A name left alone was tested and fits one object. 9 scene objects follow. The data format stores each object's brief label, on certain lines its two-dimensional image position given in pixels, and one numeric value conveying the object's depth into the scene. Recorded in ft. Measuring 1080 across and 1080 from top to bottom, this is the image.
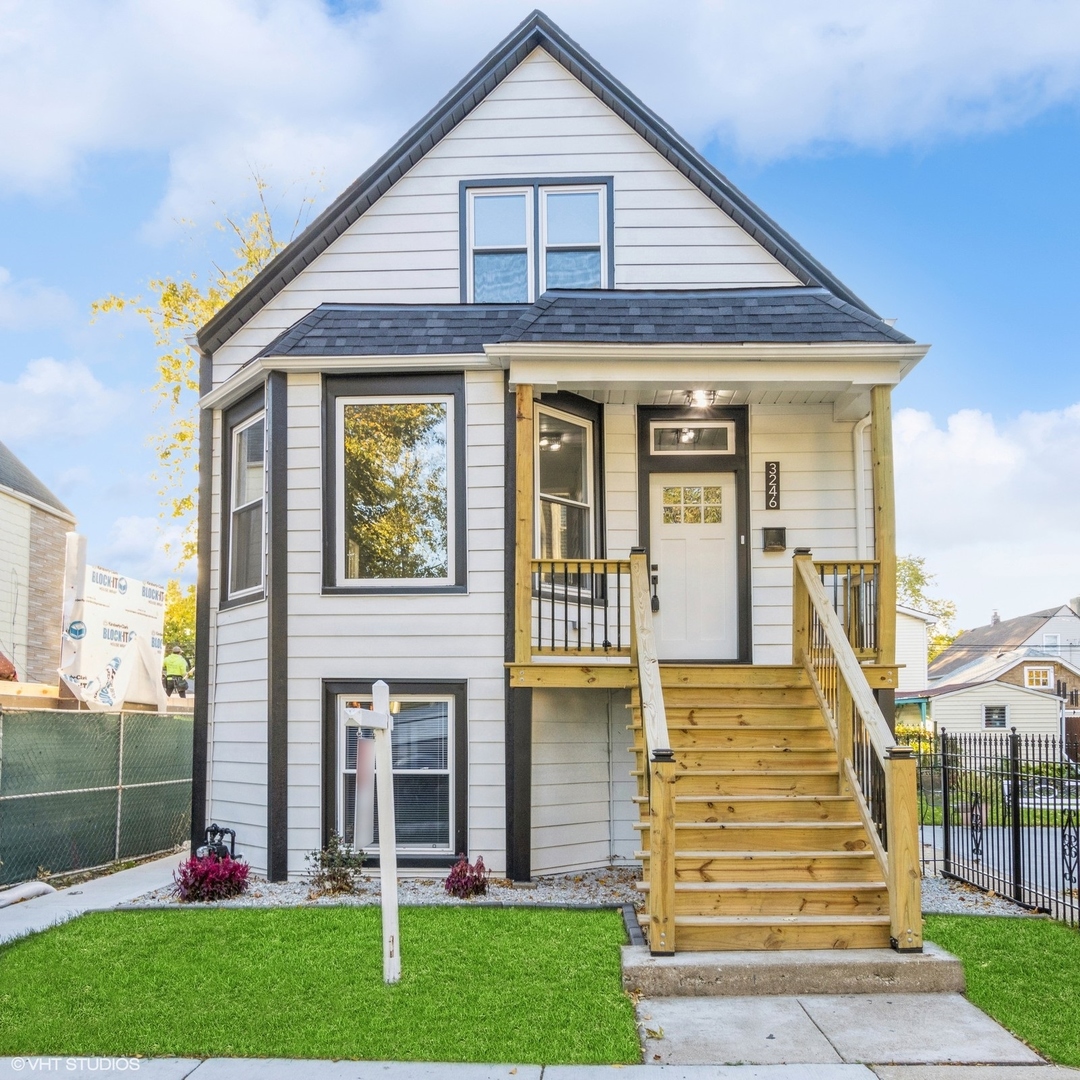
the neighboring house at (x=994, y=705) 114.42
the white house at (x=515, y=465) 28.25
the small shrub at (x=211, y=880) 26.20
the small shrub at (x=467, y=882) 26.20
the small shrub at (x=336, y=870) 26.84
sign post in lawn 17.70
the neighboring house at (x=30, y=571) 70.54
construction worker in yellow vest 69.28
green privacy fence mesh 29.43
